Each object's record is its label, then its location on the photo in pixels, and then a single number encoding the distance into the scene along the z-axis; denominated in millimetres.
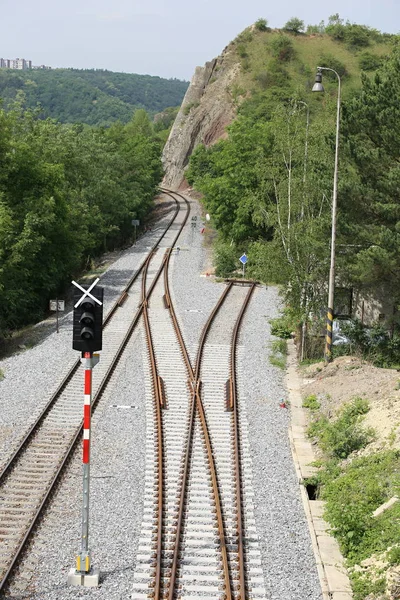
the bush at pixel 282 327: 30031
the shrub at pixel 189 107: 115812
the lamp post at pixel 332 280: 24250
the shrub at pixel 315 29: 114625
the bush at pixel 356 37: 111188
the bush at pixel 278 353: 26156
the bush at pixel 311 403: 21516
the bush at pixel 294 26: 112375
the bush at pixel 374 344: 26797
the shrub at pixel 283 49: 106000
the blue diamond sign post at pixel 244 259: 40769
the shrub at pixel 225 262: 43969
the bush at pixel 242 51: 110750
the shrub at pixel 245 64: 108000
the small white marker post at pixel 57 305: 29050
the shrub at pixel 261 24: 113750
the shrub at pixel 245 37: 113500
